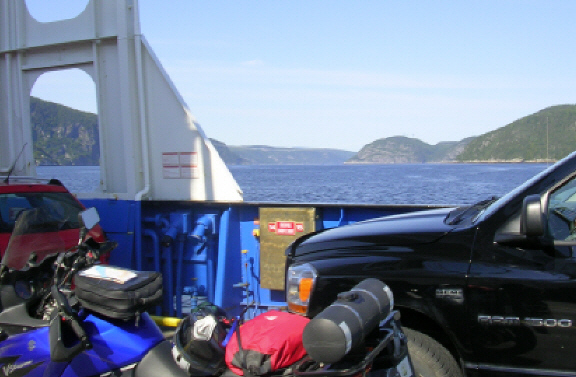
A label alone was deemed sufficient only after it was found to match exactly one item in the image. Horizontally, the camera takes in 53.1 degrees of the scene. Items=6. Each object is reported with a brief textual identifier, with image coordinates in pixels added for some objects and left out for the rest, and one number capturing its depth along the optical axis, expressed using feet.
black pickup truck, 10.13
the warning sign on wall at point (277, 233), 20.63
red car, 18.89
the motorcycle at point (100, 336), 8.54
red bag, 8.11
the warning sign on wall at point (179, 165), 23.99
